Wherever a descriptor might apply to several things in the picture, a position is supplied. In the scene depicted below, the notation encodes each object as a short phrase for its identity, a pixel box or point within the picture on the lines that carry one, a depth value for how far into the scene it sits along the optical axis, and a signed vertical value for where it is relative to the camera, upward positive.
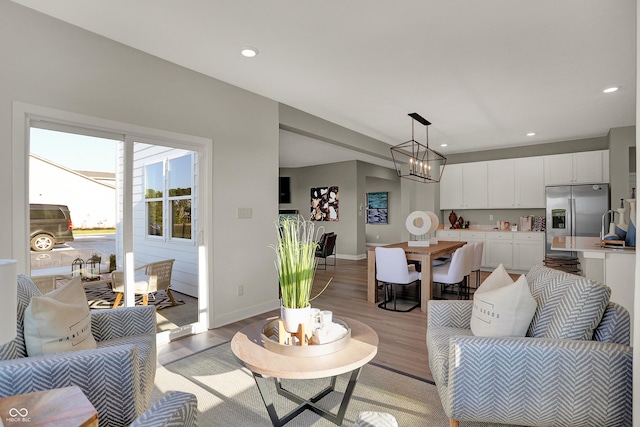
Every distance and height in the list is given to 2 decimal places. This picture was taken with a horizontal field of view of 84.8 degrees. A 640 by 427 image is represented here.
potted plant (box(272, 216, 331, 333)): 1.78 -0.31
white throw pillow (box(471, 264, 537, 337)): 1.76 -0.49
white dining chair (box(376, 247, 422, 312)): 4.14 -0.64
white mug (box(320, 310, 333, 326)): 1.95 -0.57
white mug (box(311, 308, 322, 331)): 1.91 -0.57
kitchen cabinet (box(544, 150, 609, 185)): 5.88 +0.83
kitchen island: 3.01 -0.47
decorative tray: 1.68 -0.64
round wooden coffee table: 1.54 -0.67
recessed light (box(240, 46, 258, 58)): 2.89 +1.39
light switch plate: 3.83 +0.04
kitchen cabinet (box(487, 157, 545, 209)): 6.50 +0.62
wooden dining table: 4.17 -0.53
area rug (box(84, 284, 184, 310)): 2.84 -0.65
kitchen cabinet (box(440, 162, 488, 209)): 7.10 +0.62
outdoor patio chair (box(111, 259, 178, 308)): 2.98 -0.59
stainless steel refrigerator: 5.71 +0.09
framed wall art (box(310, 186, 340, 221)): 9.20 +0.35
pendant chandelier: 7.44 +1.23
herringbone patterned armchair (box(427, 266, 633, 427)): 1.47 -0.68
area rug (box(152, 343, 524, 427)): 1.99 -1.15
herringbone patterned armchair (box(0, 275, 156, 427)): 1.34 -0.63
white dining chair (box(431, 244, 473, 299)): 4.16 -0.66
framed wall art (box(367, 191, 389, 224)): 11.16 +0.27
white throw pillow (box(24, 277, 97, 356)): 1.60 -0.51
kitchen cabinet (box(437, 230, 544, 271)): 6.33 -0.59
